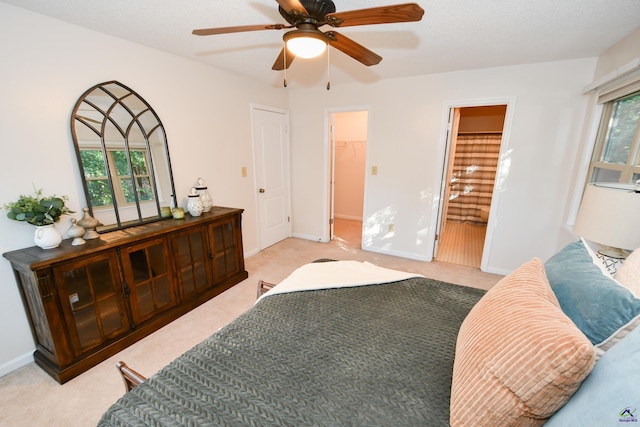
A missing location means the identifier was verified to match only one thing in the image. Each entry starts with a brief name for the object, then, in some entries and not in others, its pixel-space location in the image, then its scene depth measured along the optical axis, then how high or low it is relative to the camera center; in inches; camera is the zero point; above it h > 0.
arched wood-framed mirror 79.9 -0.3
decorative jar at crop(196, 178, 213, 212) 109.1 -16.6
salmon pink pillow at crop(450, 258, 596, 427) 25.1 -21.4
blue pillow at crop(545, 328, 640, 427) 20.8 -19.5
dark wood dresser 65.2 -37.6
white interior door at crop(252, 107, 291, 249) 146.8 -10.3
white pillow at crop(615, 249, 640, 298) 41.0 -18.9
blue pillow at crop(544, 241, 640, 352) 31.7 -19.0
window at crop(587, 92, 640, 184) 78.2 +3.9
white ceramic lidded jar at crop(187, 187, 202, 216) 103.2 -19.1
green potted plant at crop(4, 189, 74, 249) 65.6 -14.7
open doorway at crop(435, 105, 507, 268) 201.2 -13.7
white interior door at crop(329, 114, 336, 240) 159.5 -14.1
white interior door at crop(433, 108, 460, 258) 130.7 -5.3
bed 26.5 -32.3
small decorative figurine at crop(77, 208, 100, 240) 75.4 -19.6
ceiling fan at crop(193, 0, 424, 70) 46.4 +24.9
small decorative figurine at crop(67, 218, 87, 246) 72.5 -21.2
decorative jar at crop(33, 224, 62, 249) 67.8 -20.8
